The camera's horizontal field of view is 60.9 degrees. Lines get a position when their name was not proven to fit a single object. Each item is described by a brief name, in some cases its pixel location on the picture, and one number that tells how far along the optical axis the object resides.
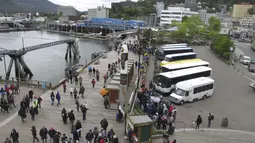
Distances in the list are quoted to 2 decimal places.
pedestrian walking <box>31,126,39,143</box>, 12.60
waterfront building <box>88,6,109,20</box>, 173.75
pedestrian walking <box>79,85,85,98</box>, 19.97
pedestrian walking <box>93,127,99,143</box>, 12.53
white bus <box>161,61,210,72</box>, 28.08
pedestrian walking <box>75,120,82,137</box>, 13.20
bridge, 34.05
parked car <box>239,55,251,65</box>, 45.27
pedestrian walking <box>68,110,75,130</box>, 14.66
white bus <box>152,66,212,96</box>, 24.16
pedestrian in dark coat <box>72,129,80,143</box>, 12.48
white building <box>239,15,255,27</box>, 135.00
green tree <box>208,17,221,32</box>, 72.88
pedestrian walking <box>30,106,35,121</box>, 15.27
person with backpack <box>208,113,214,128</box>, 16.84
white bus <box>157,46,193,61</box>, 40.91
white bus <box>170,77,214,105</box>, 21.89
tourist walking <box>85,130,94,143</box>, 12.35
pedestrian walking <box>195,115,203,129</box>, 16.10
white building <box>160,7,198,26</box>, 110.50
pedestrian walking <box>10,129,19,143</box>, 12.19
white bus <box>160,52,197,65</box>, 34.91
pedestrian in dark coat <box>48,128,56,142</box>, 12.34
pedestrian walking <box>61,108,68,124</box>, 15.00
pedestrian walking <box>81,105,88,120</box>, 15.57
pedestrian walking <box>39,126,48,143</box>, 12.45
